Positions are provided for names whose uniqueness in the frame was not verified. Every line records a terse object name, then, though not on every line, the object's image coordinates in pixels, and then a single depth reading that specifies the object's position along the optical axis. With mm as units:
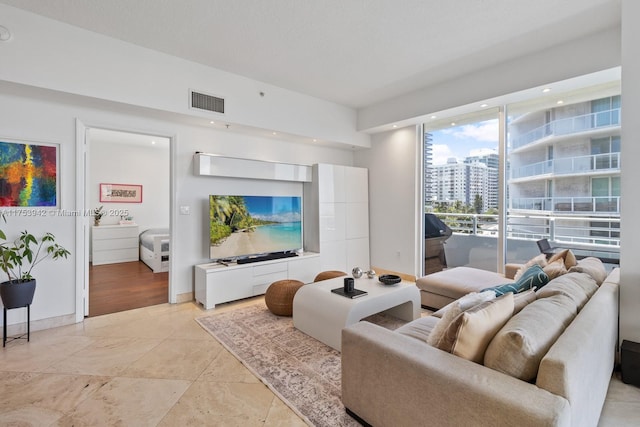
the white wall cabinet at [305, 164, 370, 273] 4992
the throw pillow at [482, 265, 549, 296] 2238
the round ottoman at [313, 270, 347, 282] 3822
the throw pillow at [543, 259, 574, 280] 2418
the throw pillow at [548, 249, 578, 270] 2752
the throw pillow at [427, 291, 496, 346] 1615
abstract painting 2934
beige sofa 1099
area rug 1946
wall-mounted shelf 3991
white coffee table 2680
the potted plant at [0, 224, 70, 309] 2703
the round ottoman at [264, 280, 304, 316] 3430
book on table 2839
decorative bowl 3191
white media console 3771
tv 4059
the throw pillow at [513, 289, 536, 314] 1685
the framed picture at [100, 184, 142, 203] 6727
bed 5668
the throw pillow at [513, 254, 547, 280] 2857
